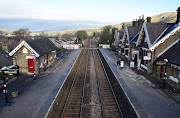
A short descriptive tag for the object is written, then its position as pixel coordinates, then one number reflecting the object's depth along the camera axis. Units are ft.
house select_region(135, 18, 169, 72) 62.22
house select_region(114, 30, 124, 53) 133.20
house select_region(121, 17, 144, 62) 95.14
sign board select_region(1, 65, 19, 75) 62.67
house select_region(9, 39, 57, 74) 63.42
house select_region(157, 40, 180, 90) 49.60
